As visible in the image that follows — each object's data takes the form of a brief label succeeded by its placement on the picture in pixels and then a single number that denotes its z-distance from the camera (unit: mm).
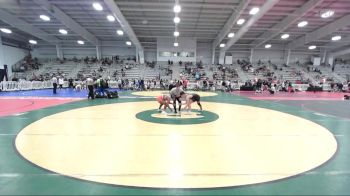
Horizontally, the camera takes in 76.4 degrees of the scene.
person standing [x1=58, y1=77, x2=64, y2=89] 23481
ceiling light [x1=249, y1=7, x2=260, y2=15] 19059
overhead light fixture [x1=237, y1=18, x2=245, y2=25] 21788
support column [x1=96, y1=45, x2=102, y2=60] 34206
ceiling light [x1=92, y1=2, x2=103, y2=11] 18677
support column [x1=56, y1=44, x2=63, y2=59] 34331
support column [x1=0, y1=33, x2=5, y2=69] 25297
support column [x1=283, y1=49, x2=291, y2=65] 35769
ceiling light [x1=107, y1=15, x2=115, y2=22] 22286
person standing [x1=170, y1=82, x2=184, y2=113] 8195
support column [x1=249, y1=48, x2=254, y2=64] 35909
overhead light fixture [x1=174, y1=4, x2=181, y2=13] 18369
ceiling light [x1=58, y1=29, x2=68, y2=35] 26688
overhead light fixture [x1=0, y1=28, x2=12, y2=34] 25572
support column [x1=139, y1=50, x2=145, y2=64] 33938
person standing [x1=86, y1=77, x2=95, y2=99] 12916
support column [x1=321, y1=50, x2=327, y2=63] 37088
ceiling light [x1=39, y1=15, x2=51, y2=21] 21728
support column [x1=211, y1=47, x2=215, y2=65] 34847
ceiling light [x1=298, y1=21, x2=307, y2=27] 22994
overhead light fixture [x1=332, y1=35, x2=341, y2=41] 27881
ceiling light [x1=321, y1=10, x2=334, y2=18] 18556
